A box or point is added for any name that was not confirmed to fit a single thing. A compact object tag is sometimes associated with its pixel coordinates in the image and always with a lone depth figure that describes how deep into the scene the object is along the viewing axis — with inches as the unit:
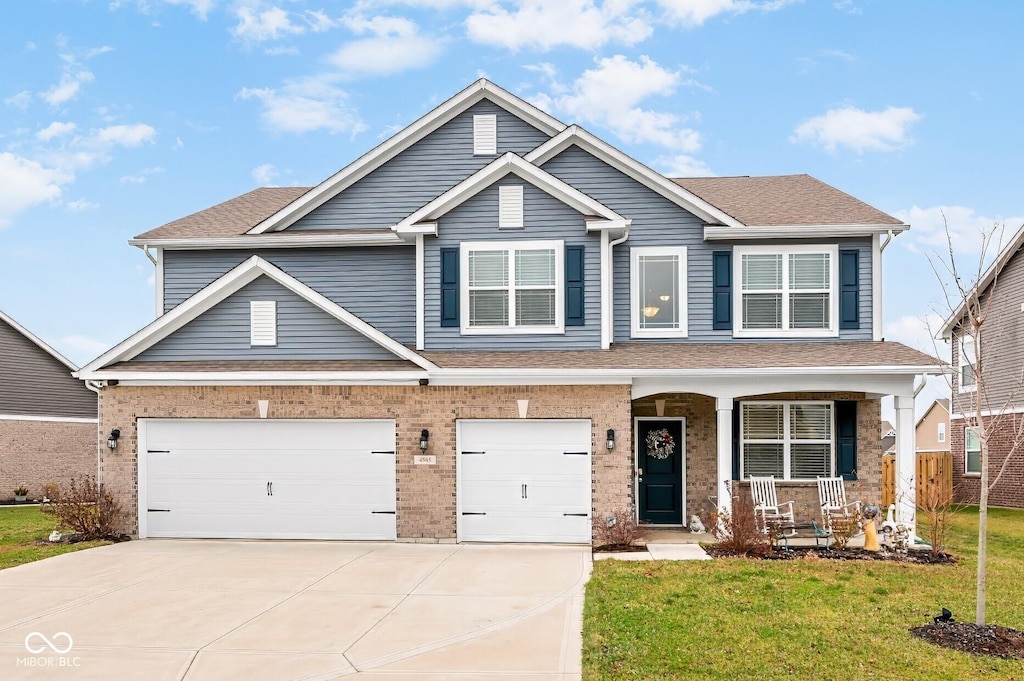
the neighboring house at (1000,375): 882.8
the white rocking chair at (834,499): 585.3
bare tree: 336.5
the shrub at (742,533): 506.9
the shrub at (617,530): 535.5
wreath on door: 624.7
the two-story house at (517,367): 557.6
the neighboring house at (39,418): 983.5
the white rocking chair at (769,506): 563.4
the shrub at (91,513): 574.9
